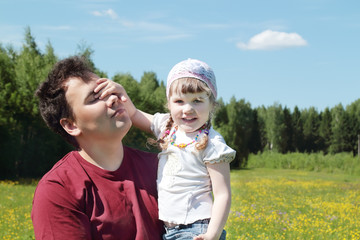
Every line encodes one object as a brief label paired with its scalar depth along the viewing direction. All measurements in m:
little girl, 2.53
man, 2.22
